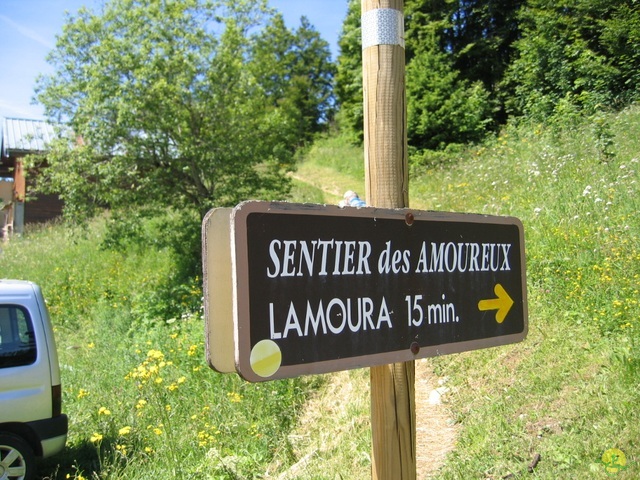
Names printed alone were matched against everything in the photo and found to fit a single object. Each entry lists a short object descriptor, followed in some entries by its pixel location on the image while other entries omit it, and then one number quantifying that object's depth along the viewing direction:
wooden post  1.93
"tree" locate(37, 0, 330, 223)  11.42
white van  5.07
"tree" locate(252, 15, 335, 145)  42.16
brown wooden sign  1.47
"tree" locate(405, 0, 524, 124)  21.41
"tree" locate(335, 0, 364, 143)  24.83
